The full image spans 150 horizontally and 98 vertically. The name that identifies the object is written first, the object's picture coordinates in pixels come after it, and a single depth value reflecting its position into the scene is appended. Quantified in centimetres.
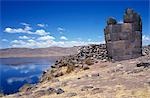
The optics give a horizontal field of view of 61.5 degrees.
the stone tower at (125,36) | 961
